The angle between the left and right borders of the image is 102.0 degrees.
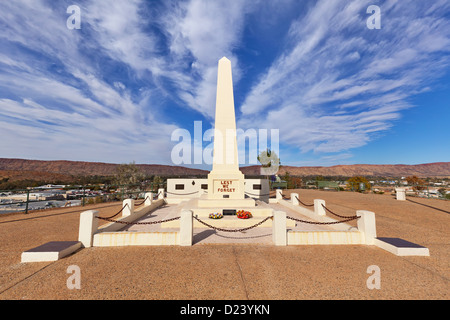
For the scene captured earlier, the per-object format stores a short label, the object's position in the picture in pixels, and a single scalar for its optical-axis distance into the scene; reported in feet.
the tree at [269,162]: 100.37
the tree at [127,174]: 105.91
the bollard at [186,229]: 19.22
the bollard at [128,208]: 29.04
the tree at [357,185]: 81.80
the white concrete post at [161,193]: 48.80
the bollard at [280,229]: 19.42
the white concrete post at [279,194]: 50.93
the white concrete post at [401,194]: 50.70
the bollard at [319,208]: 30.09
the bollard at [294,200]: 41.94
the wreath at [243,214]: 28.29
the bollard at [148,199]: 39.47
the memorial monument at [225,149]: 37.91
